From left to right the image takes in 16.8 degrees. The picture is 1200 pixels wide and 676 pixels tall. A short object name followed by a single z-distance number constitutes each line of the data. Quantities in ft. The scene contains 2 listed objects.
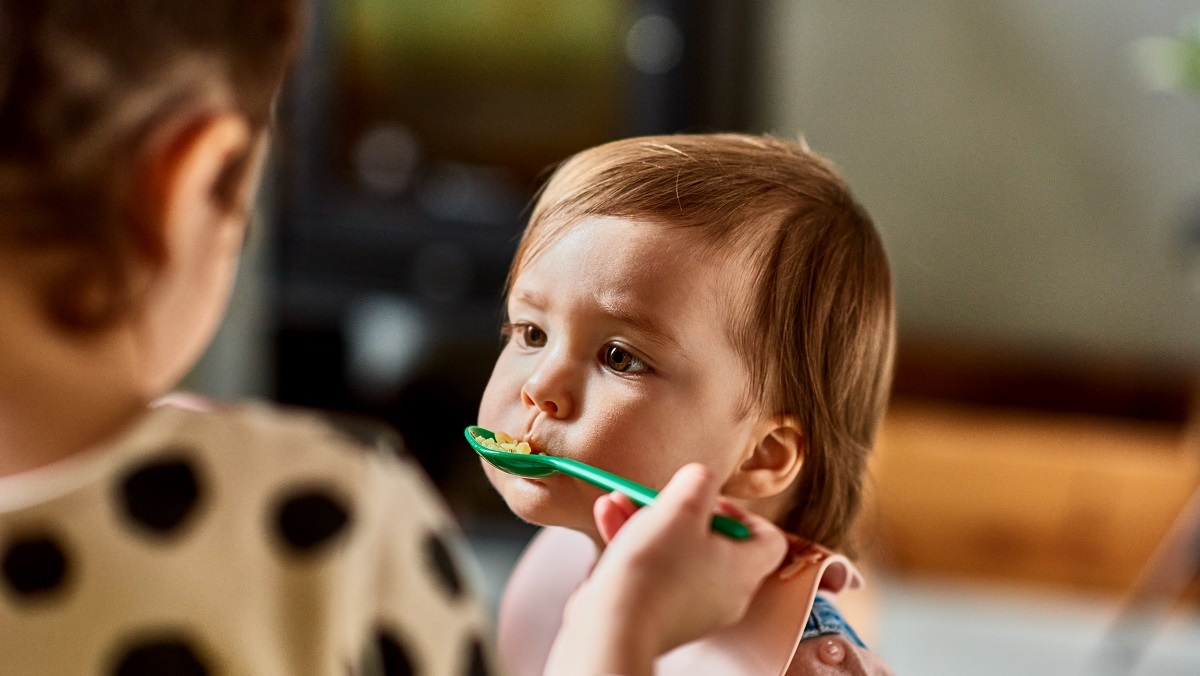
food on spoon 5.38
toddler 5.35
